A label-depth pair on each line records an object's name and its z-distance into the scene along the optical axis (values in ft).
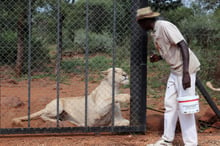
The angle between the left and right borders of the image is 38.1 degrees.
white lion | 18.69
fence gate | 16.14
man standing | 12.69
